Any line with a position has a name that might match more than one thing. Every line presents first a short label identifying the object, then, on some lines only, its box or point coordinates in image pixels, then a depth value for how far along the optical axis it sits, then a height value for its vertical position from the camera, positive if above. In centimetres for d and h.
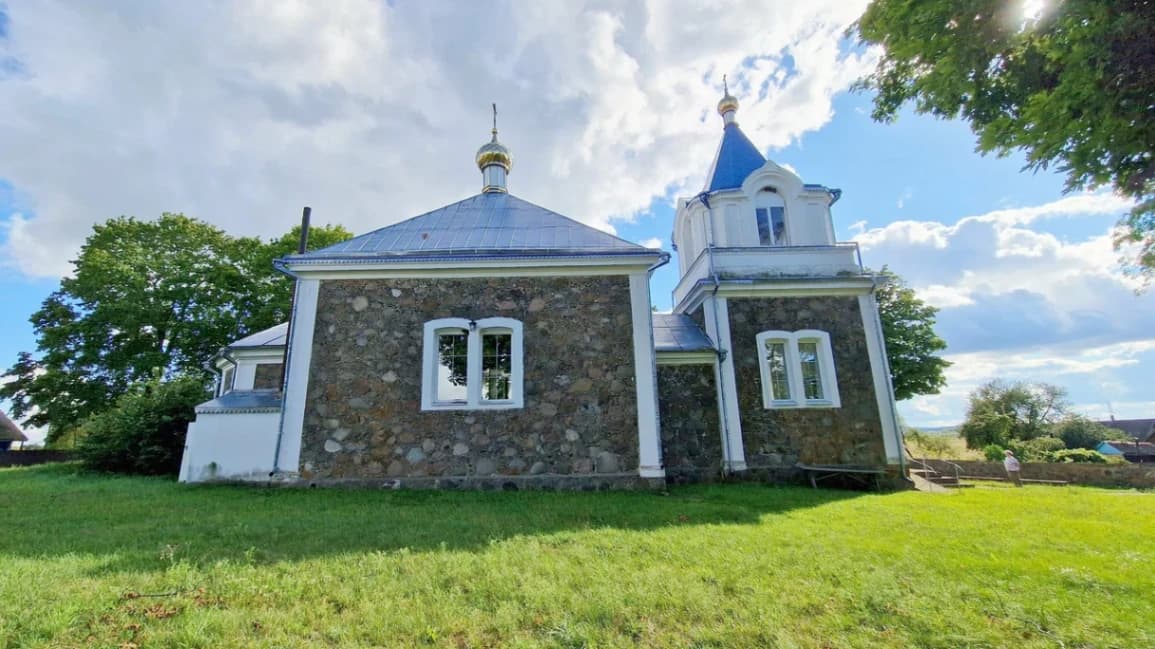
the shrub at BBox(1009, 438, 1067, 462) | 2098 -40
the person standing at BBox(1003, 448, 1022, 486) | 1514 -80
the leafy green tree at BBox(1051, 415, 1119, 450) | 3000 +30
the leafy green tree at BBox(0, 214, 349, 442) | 2050 +602
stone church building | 844 +115
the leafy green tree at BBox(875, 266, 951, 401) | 2098 +381
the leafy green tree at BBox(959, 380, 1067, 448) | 2605 +132
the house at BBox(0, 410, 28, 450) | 2665 +134
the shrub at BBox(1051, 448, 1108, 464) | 1970 -69
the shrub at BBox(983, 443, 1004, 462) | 1961 -50
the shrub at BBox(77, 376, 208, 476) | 1245 +52
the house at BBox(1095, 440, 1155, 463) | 2978 -76
